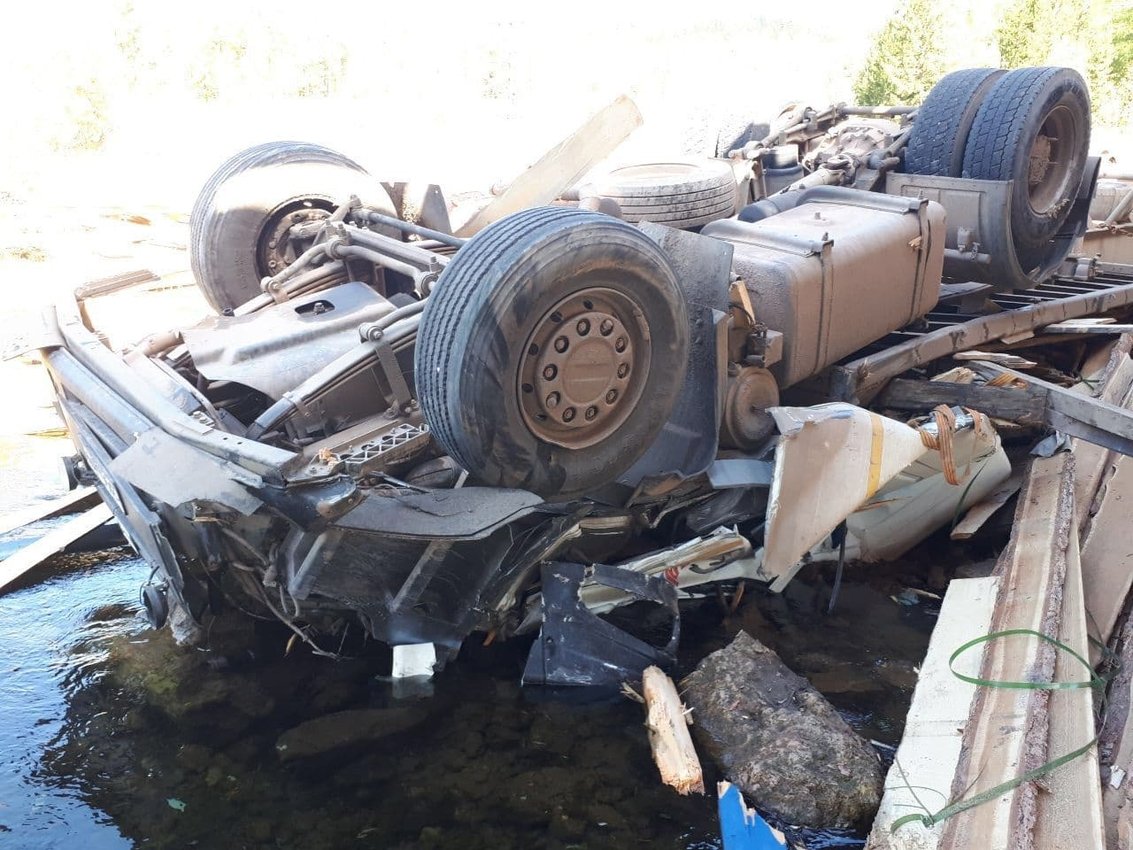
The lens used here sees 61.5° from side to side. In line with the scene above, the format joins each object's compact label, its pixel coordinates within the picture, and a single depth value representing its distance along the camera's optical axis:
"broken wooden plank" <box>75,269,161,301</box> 4.38
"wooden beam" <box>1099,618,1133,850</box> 2.43
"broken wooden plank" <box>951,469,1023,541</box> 4.25
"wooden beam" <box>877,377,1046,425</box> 4.22
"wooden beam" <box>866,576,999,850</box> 2.64
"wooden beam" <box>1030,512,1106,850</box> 2.32
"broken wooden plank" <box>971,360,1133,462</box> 3.73
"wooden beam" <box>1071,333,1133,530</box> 4.19
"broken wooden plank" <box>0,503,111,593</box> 4.25
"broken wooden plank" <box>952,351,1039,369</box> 4.93
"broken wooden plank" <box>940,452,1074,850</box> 2.39
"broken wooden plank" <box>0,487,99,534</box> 4.75
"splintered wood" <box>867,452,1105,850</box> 2.39
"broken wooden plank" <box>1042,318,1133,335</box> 5.28
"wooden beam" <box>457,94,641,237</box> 5.51
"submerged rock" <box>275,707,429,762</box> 3.20
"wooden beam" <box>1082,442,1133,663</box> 3.44
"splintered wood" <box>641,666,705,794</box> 2.98
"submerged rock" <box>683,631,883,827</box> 2.86
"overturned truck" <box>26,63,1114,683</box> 2.95
